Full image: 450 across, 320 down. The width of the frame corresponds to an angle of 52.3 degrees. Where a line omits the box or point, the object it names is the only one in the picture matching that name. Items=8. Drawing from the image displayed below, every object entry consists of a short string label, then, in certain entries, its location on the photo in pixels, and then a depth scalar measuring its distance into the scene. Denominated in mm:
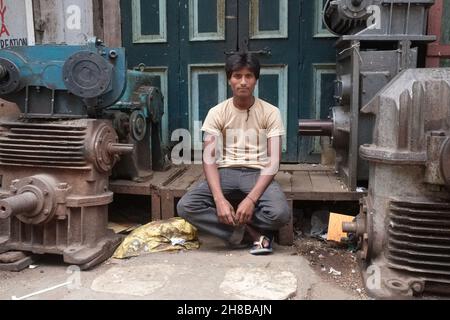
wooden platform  3242
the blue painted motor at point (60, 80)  2945
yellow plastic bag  3132
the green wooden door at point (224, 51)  4117
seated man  2945
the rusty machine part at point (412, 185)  2361
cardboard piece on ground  3277
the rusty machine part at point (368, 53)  3059
